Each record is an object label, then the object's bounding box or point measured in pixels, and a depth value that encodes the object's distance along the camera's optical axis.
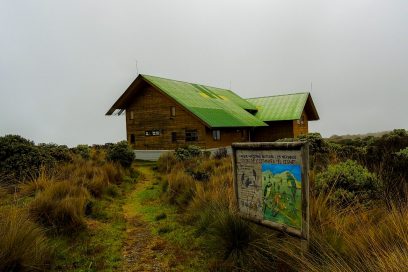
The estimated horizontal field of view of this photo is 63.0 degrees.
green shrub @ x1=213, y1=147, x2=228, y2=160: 23.43
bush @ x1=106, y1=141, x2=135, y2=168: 18.88
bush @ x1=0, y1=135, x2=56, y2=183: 12.26
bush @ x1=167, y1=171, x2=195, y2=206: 9.77
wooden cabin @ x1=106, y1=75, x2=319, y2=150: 27.28
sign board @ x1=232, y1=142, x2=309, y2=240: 4.70
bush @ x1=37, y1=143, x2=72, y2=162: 15.51
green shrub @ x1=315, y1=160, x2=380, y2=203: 6.78
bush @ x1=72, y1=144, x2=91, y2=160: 20.81
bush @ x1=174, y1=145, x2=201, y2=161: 21.90
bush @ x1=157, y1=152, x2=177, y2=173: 19.53
